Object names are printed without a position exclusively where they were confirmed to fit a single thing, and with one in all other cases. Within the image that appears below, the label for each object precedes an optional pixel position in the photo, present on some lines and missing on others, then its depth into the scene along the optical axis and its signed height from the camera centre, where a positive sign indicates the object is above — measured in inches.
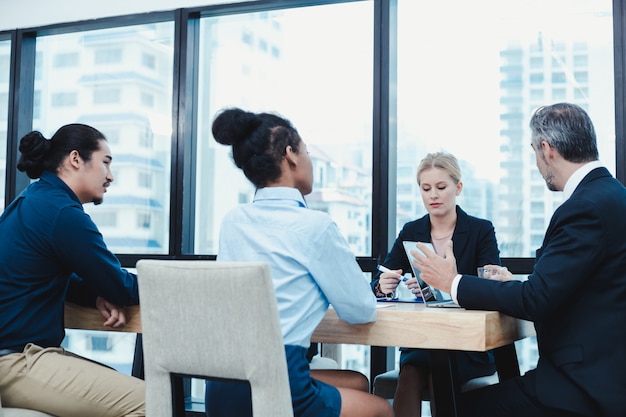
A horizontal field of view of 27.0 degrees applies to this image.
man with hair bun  134.5 -3.9
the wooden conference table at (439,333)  125.0 -6.2
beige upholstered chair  115.2 -4.8
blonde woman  151.3 +2.7
